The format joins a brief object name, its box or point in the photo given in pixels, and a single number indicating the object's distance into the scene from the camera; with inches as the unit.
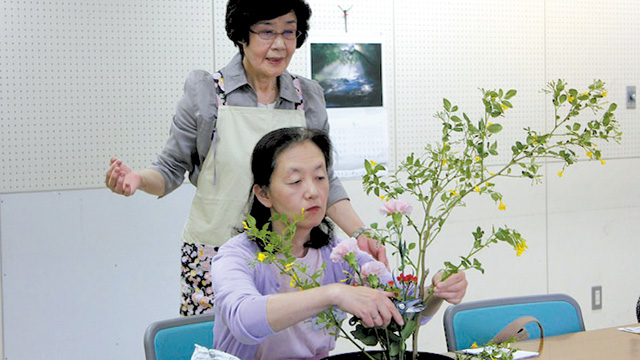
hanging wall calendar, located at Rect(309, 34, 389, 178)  148.0
